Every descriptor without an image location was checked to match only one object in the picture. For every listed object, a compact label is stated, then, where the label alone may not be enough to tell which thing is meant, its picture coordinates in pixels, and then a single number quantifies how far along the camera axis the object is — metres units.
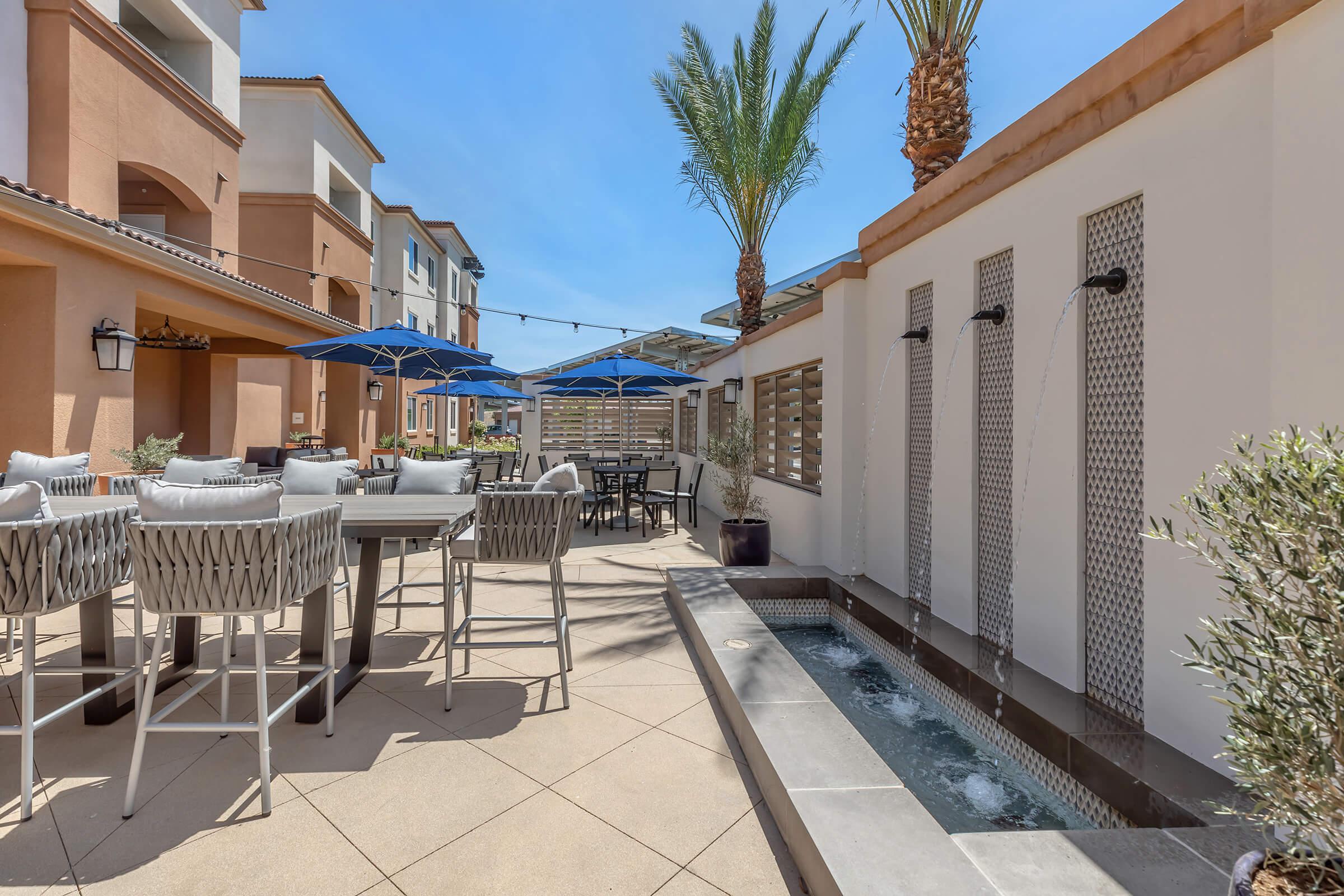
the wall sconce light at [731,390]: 8.67
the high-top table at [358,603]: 2.80
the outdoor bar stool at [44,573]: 2.14
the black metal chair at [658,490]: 8.43
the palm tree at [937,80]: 5.00
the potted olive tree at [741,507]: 5.71
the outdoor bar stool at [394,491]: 4.26
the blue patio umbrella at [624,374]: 7.96
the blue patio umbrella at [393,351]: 5.96
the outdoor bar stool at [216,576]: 2.18
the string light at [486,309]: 6.60
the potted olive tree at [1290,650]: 1.07
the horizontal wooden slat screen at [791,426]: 6.36
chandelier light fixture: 8.98
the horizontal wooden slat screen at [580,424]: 13.02
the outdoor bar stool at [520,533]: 3.09
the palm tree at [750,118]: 8.28
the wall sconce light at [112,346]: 6.29
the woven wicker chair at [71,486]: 4.42
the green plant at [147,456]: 6.75
